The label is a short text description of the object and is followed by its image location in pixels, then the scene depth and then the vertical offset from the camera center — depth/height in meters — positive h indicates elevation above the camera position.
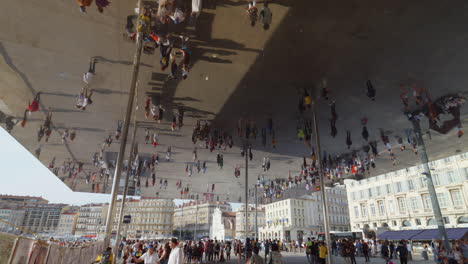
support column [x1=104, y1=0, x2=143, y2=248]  7.16 +2.03
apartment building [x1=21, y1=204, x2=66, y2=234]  154.09 +4.12
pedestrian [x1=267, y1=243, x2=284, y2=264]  7.39 -0.83
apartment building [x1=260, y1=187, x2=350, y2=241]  71.25 +2.73
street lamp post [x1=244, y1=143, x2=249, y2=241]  16.33 +4.29
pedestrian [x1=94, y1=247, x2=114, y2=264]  6.73 -0.83
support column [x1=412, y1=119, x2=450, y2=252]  11.21 +1.79
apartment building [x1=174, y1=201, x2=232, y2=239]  120.45 +3.67
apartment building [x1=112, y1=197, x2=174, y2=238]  123.50 +3.86
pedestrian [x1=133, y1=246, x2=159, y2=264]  7.31 -0.90
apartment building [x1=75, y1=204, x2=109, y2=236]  134.62 +2.82
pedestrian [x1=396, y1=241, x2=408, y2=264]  13.70 -1.32
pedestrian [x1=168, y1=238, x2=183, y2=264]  6.34 -0.75
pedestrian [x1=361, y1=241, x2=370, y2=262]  19.30 -1.73
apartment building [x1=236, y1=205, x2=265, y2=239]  97.12 +2.31
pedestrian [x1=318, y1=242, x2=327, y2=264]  12.10 -1.15
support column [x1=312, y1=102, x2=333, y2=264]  8.78 +0.83
